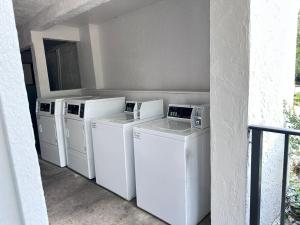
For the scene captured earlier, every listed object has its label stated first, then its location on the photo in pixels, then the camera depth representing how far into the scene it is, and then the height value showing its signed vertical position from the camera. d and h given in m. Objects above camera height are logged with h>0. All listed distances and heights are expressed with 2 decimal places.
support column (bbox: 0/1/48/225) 0.54 -0.15
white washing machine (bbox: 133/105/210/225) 1.97 -0.88
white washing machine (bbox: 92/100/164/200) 2.49 -0.80
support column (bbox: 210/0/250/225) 1.43 -0.24
